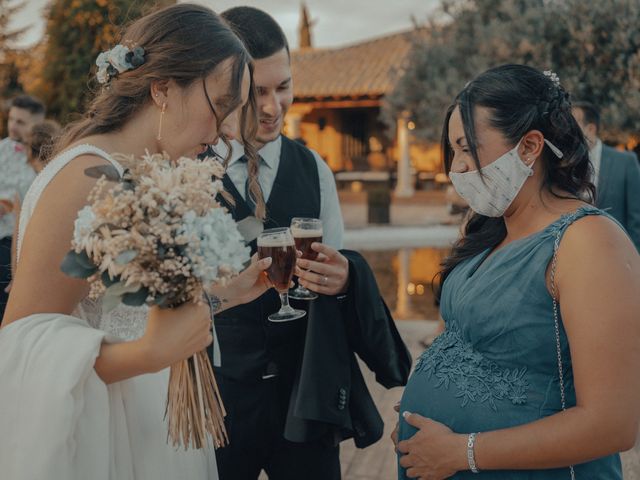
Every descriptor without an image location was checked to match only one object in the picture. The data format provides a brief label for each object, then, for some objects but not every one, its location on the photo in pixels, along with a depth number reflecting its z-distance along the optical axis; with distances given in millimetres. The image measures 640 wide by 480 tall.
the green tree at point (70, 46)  16172
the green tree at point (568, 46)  12195
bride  1468
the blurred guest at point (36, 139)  5520
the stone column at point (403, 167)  23109
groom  2268
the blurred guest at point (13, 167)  5219
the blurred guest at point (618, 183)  5309
